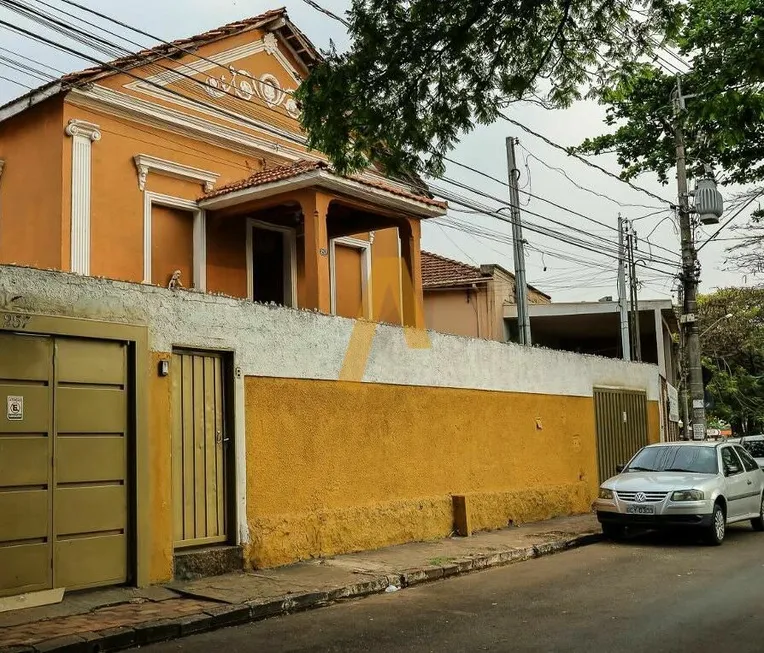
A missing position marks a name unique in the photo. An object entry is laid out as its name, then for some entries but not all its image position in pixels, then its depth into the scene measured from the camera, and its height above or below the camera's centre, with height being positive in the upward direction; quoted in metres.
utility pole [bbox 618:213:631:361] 27.20 +3.37
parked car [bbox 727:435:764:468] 22.95 -0.89
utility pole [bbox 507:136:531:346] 20.67 +3.47
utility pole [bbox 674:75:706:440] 18.75 +2.60
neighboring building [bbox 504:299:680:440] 28.06 +3.17
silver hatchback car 12.25 -1.11
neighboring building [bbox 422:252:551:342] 27.88 +3.91
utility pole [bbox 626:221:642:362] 27.09 +3.61
